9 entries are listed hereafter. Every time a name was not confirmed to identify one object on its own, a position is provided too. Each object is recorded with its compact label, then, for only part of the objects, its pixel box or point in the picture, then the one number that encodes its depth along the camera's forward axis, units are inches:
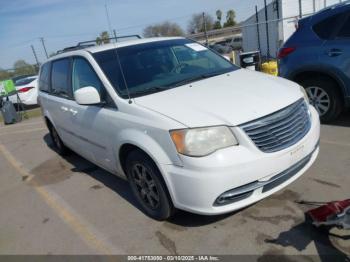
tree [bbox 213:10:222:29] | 2657.5
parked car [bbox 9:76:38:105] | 578.6
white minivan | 116.6
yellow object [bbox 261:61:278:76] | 346.3
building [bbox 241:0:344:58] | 769.9
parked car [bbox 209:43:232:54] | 967.4
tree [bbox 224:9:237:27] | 2783.5
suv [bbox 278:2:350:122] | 209.5
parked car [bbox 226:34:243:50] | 1352.1
